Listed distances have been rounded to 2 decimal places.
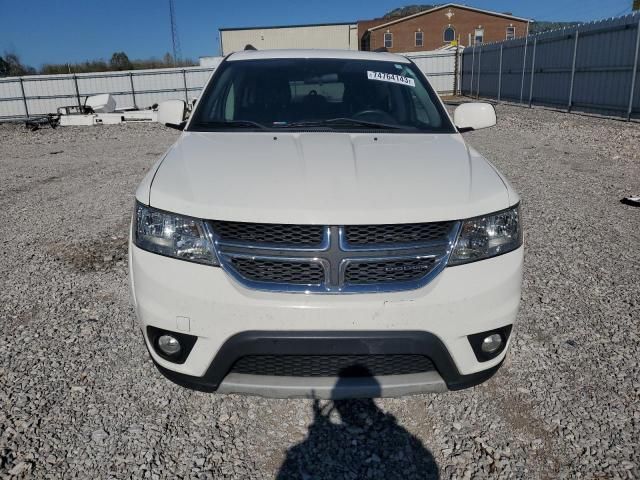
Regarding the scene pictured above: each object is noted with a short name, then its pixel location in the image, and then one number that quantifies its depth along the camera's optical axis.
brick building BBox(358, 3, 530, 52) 52.19
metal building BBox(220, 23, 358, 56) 48.38
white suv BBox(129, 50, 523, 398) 2.00
